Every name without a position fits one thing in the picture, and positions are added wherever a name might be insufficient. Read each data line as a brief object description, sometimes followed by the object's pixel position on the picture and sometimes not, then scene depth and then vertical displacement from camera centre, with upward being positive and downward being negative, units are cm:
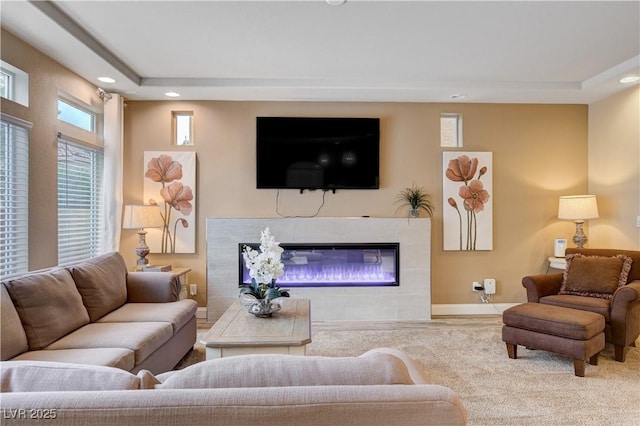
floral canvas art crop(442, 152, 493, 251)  454 +6
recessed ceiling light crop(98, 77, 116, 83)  374 +136
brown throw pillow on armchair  343 -61
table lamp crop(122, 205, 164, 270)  392 -10
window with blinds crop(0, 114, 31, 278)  272 +12
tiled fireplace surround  425 -58
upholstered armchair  307 -71
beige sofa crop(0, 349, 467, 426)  82 -44
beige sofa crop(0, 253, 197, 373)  204 -74
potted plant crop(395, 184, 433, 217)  453 +17
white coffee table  206 -73
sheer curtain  407 +43
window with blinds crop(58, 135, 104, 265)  346 +11
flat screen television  441 +73
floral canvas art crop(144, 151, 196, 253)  440 +16
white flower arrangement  251 -34
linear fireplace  433 -63
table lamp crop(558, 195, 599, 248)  411 +2
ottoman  279 -95
